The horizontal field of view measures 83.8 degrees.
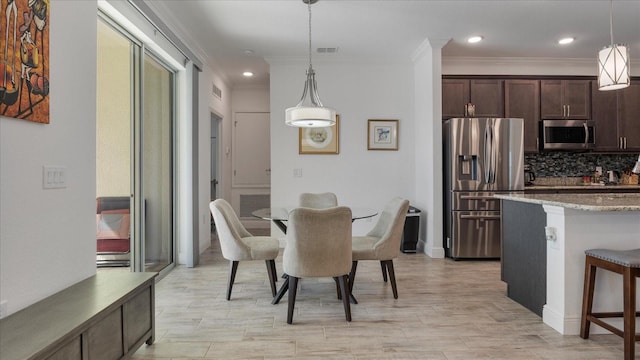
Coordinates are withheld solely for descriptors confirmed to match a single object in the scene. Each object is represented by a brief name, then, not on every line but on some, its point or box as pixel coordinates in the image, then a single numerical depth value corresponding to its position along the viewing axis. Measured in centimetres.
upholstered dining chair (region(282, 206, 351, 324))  240
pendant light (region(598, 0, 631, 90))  251
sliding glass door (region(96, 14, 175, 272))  279
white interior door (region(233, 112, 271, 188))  675
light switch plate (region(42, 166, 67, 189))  178
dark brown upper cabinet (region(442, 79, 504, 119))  486
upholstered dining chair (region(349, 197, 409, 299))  293
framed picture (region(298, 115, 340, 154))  506
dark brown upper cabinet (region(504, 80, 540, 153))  489
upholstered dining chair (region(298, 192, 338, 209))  395
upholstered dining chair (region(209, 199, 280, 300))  292
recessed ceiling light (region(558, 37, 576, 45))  437
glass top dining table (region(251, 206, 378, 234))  290
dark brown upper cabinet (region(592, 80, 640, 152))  495
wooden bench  132
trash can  468
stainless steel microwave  482
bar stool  193
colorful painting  152
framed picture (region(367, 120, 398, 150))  512
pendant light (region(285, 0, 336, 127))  297
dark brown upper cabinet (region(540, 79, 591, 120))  492
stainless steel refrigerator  434
